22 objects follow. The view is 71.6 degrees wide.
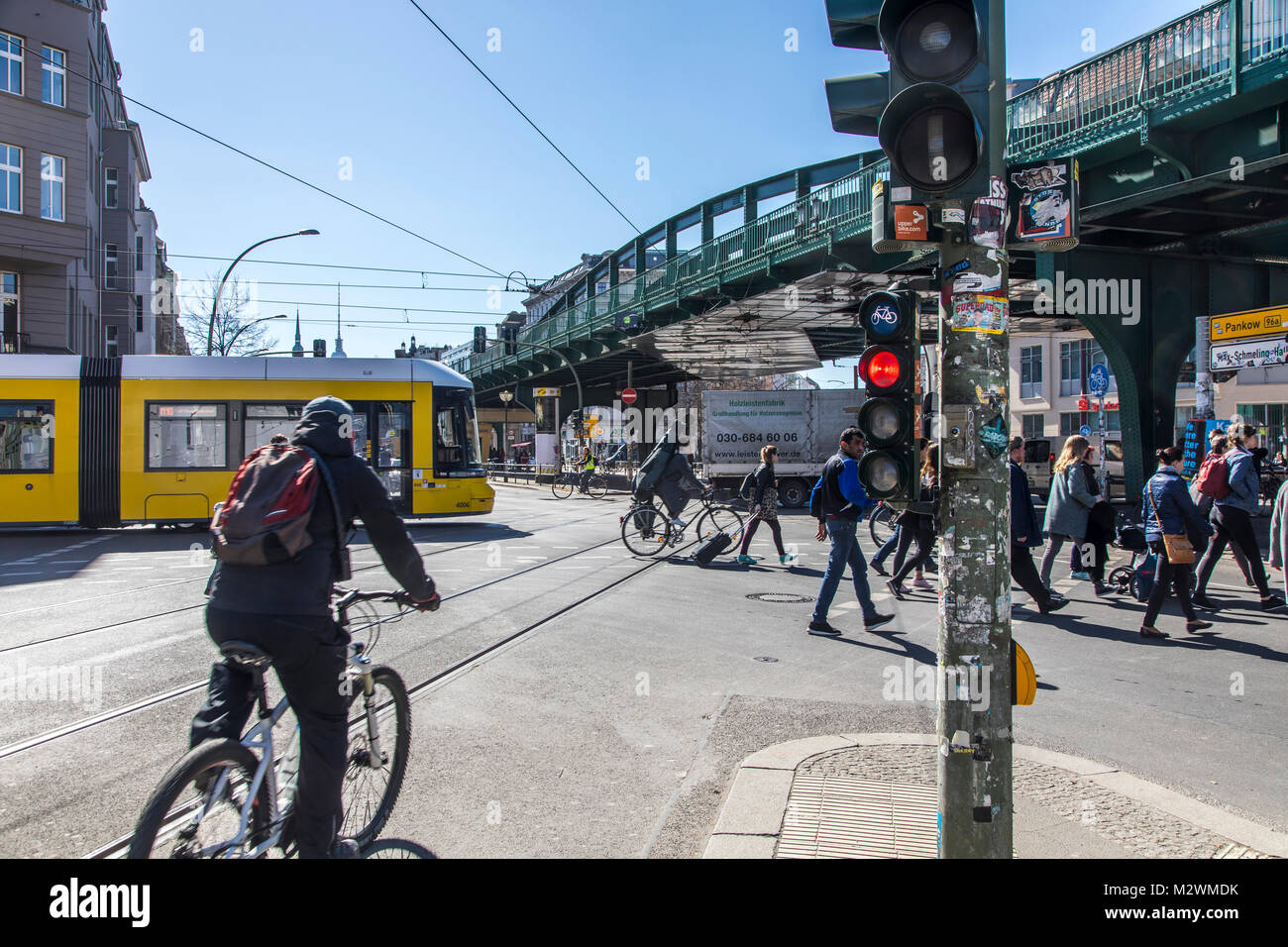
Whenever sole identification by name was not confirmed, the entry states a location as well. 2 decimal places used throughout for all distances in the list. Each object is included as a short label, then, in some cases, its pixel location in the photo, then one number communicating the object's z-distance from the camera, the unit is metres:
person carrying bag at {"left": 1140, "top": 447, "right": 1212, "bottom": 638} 7.73
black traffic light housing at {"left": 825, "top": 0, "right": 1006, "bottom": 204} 3.09
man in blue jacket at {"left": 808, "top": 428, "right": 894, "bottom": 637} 8.08
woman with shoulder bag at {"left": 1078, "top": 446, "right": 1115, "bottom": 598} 9.91
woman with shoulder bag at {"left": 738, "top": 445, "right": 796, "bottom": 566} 12.71
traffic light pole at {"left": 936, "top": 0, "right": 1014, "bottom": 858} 3.08
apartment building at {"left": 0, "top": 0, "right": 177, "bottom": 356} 26.77
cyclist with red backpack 2.96
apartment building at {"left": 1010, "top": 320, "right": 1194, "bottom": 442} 44.56
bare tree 38.12
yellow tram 15.88
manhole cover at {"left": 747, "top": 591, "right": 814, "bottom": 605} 9.79
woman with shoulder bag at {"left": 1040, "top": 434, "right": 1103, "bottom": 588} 9.82
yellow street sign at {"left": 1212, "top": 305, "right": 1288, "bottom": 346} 14.73
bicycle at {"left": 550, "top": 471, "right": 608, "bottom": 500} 32.29
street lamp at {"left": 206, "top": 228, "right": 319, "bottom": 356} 24.31
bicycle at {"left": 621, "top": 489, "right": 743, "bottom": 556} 13.77
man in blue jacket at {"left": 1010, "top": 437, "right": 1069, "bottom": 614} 8.89
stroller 9.23
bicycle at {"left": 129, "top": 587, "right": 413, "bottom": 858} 2.70
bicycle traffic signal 3.24
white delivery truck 27.34
